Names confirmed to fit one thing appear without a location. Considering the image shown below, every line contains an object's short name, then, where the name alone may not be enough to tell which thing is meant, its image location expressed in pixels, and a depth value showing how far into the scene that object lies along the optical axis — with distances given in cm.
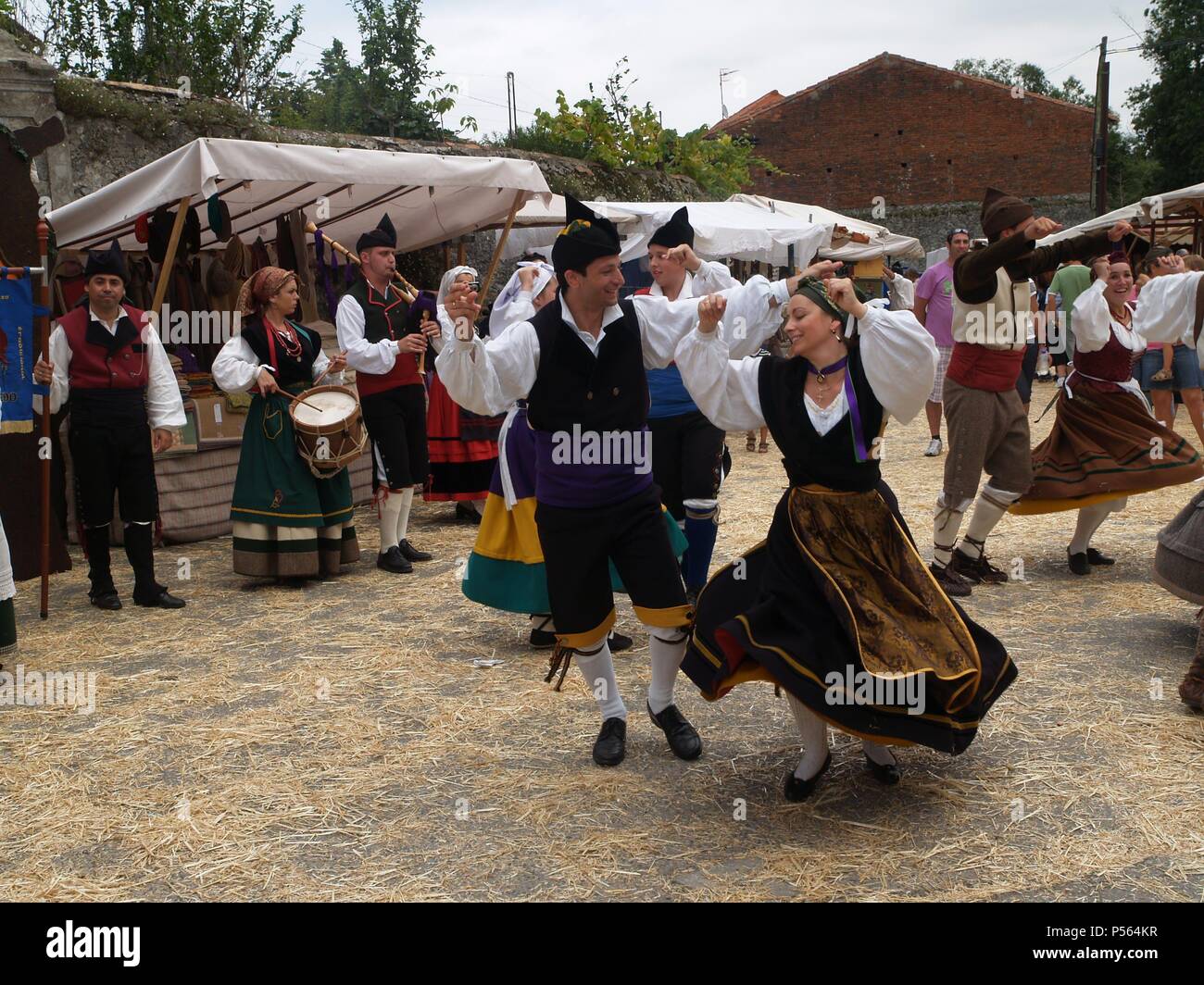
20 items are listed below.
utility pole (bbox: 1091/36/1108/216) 2558
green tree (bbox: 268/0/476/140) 2133
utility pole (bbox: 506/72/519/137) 2892
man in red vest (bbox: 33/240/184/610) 620
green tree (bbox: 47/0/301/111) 1511
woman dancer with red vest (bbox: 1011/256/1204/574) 620
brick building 3266
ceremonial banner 593
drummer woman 664
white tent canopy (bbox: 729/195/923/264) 1482
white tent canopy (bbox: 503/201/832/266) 1134
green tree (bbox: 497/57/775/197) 1727
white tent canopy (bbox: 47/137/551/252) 660
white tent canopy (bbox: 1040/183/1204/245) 877
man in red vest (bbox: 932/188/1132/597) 579
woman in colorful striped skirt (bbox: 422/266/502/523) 814
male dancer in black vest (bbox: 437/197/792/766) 384
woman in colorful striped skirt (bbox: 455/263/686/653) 529
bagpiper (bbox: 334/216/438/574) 686
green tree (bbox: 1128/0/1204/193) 3284
